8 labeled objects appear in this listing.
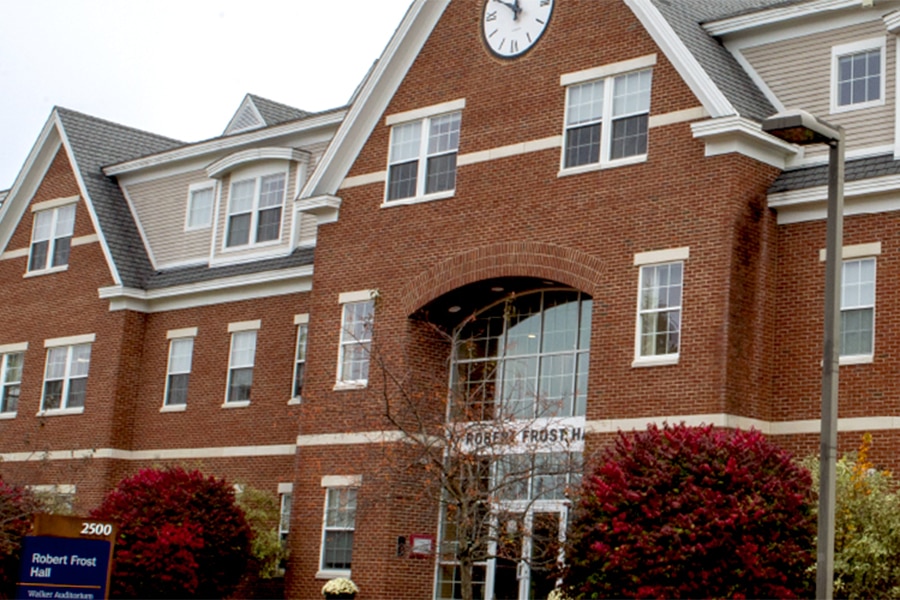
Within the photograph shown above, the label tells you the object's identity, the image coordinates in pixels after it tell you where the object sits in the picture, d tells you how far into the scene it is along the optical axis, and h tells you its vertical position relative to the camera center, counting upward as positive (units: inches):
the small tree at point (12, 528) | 1157.1 +12.2
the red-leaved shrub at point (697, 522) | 831.7 +39.3
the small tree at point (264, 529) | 1236.5 +26.6
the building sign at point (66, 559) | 722.2 -5.9
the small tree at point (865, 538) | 823.1 +36.3
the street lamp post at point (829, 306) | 612.1 +122.5
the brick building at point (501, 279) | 981.2 +223.4
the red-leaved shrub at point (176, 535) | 1149.7 +15.6
